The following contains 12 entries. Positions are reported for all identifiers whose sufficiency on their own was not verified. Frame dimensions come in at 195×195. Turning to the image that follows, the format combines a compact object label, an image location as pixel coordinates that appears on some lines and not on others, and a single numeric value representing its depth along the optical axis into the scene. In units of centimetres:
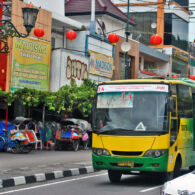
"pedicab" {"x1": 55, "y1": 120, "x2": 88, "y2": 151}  2617
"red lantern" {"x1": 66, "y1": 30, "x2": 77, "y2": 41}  2824
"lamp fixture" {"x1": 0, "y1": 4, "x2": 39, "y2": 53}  1583
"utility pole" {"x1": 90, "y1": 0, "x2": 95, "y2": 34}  3519
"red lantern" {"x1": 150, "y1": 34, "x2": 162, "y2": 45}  2912
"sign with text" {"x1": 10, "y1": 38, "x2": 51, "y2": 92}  2641
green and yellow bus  1298
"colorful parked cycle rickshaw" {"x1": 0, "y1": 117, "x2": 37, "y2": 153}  2302
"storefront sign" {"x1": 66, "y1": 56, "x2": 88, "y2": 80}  3061
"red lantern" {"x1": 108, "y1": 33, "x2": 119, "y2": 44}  3033
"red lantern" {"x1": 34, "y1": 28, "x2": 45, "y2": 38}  2699
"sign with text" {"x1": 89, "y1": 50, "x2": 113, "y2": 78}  3388
